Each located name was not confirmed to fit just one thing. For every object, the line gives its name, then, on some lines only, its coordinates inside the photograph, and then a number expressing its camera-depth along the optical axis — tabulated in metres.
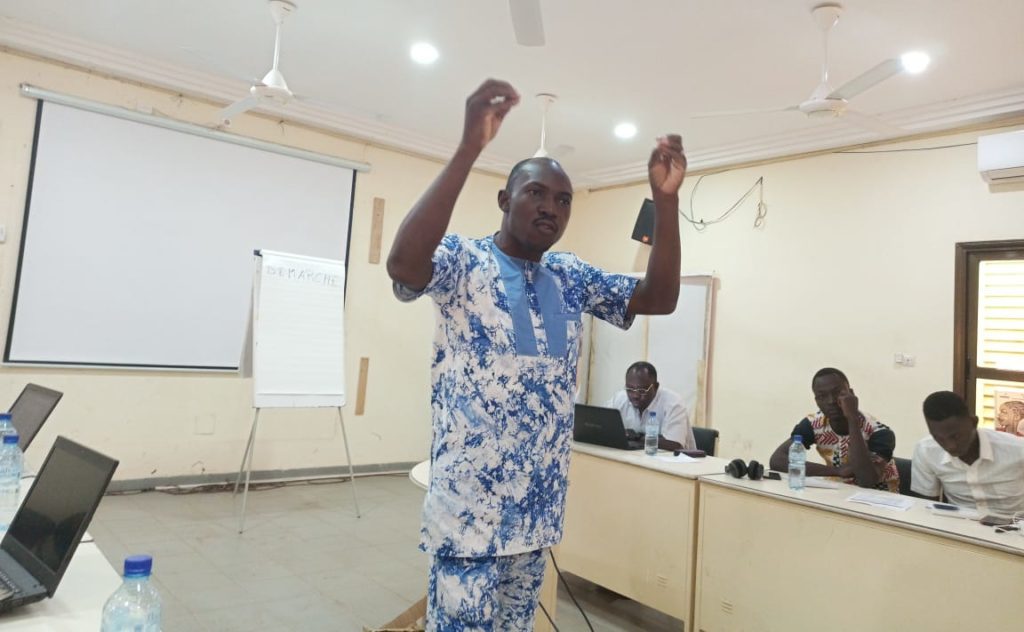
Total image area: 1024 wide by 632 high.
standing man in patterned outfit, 1.05
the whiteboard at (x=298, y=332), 4.02
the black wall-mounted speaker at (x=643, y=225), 5.81
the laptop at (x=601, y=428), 3.11
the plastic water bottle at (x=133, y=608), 0.95
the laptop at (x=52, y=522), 1.11
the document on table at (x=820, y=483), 2.51
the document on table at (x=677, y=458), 2.93
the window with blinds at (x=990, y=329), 4.01
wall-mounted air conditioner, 3.82
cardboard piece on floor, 2.28
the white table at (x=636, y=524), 2.59
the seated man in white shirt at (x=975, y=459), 2.43
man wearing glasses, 3.60
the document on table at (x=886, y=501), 2.22
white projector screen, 4.17
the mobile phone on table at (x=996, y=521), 2.01
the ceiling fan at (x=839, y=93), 3.00
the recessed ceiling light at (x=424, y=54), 3.97
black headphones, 2.57
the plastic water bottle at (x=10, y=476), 1.64
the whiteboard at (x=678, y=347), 5.45
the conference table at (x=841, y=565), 1.86
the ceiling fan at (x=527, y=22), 2.41
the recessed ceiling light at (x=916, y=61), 3.65
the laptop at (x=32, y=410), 2.17
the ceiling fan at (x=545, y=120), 4.49
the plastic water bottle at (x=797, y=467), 2.47
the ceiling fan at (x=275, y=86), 3.51
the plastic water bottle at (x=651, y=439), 3.05
